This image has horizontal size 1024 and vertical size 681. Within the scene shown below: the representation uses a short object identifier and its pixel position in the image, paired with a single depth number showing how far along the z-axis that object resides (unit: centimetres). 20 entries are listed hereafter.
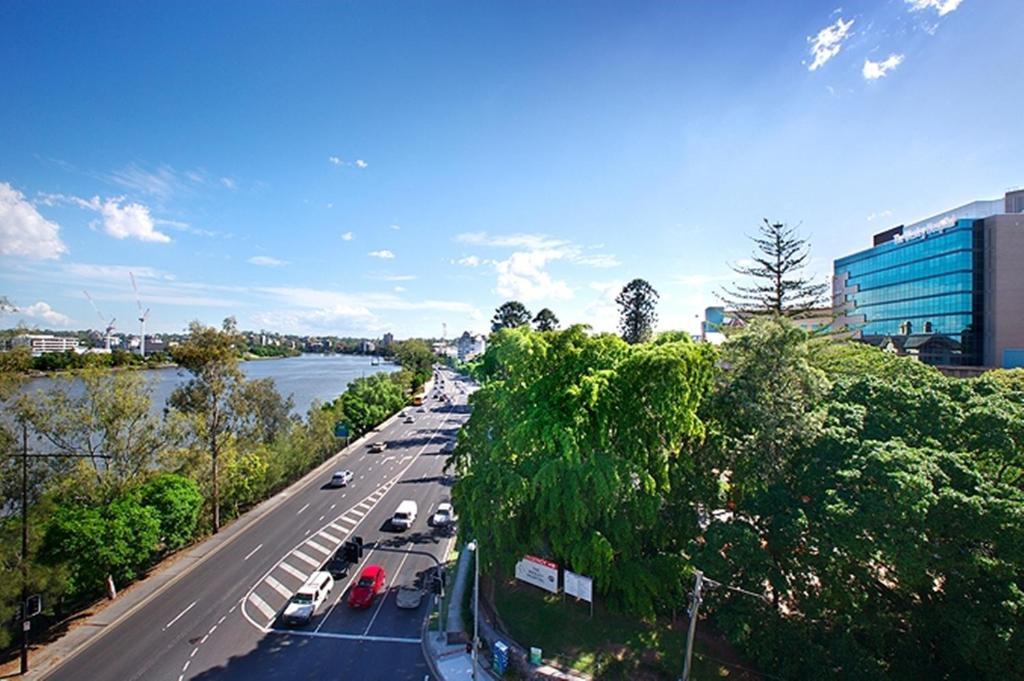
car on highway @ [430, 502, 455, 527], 2977
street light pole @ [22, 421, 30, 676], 1623
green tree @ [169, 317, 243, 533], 2753
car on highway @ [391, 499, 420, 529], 2898
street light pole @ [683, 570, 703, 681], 1364
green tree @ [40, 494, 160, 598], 1961
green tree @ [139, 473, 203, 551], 2339
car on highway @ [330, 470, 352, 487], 3753
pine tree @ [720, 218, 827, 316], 4128
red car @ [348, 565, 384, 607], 2102
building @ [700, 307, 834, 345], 4065
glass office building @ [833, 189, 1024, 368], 5494
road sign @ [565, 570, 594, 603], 1780
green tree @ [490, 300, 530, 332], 9381
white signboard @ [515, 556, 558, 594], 1861
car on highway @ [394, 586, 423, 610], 2102
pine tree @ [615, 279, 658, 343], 6850
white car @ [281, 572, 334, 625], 1948
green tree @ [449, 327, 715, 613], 1627
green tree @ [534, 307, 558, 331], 9031
